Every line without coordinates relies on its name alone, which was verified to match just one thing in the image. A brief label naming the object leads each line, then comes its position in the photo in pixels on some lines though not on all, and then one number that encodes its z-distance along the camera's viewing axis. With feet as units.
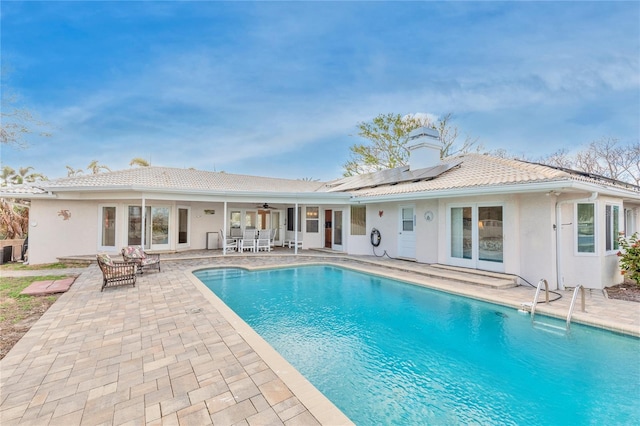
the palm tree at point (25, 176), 65.61
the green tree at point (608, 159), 62.44
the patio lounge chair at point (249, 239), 45.85
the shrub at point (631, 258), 24.44
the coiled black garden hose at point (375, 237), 41.57
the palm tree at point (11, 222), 47.42
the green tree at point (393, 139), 72.90
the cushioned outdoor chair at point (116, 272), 22.89
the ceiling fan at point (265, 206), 49.78
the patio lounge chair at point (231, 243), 45.78
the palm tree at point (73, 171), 82.58
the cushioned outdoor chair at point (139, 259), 28.91
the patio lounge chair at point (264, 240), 46.68
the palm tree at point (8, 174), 64.21
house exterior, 24.66
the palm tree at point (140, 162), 79.77
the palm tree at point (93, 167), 83.87
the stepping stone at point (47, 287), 22.04
